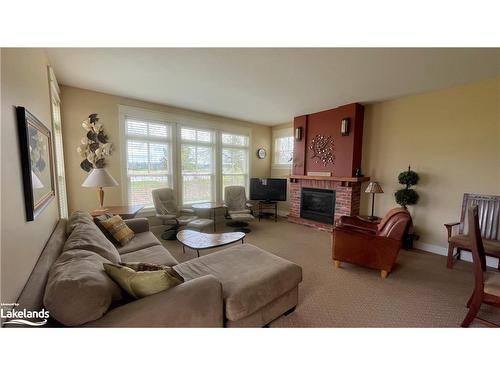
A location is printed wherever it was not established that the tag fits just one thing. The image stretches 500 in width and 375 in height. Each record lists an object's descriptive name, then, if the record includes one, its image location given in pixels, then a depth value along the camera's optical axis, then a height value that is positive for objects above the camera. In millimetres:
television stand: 5273 -1068
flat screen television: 5090 -489
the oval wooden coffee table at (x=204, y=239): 2467 -922
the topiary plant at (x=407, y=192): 3365 -334
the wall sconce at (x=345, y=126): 3984 +882
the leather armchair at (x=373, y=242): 2381 -886
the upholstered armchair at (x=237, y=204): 4502 -813
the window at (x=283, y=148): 5594 +616
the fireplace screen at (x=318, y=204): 4426 -778
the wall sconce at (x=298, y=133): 4820 +885
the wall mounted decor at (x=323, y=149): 4352 +480
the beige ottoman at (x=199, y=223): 3486 -936
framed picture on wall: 1202 +30
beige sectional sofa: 932 -738
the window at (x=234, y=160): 5164 +264
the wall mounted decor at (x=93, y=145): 3330 +374
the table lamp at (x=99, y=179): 2799 -159
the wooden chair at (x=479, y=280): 1575 -869
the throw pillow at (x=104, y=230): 2275 -697
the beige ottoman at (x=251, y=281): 1379 -858
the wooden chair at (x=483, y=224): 2572 -695
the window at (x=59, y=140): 2401 +379
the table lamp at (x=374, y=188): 3646 -304
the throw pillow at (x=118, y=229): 2283 -709
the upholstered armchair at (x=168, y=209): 3682 -798
